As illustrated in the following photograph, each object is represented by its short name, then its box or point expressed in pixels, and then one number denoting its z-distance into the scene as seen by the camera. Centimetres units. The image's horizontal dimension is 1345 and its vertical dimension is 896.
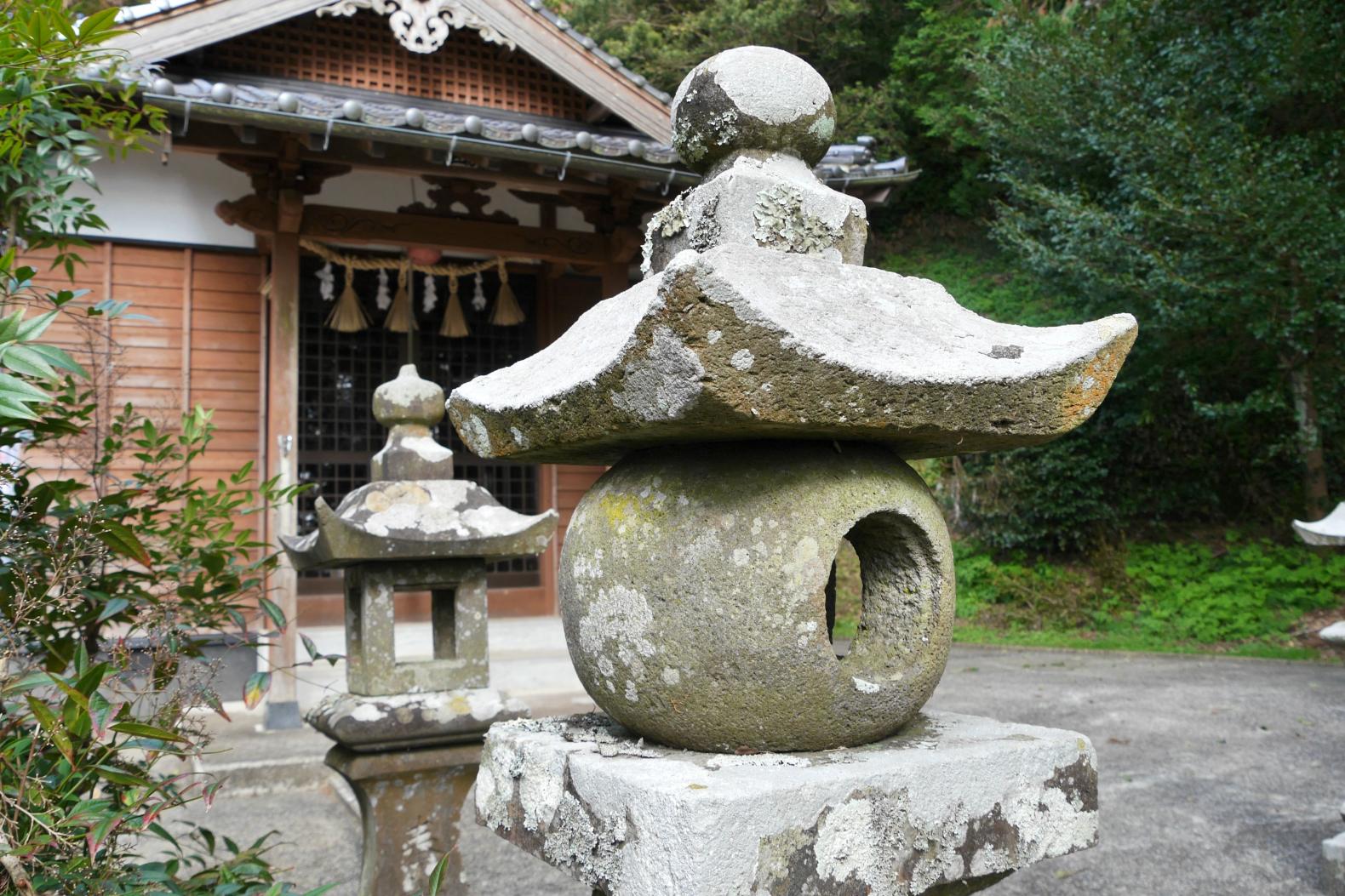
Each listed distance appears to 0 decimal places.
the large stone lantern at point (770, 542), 152
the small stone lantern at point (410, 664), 340
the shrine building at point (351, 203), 620
